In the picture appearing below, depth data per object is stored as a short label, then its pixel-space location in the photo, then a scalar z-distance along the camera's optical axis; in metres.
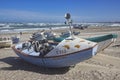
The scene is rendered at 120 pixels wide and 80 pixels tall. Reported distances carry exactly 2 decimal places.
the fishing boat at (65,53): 4.05
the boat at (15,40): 10.07
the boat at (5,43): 7.96
